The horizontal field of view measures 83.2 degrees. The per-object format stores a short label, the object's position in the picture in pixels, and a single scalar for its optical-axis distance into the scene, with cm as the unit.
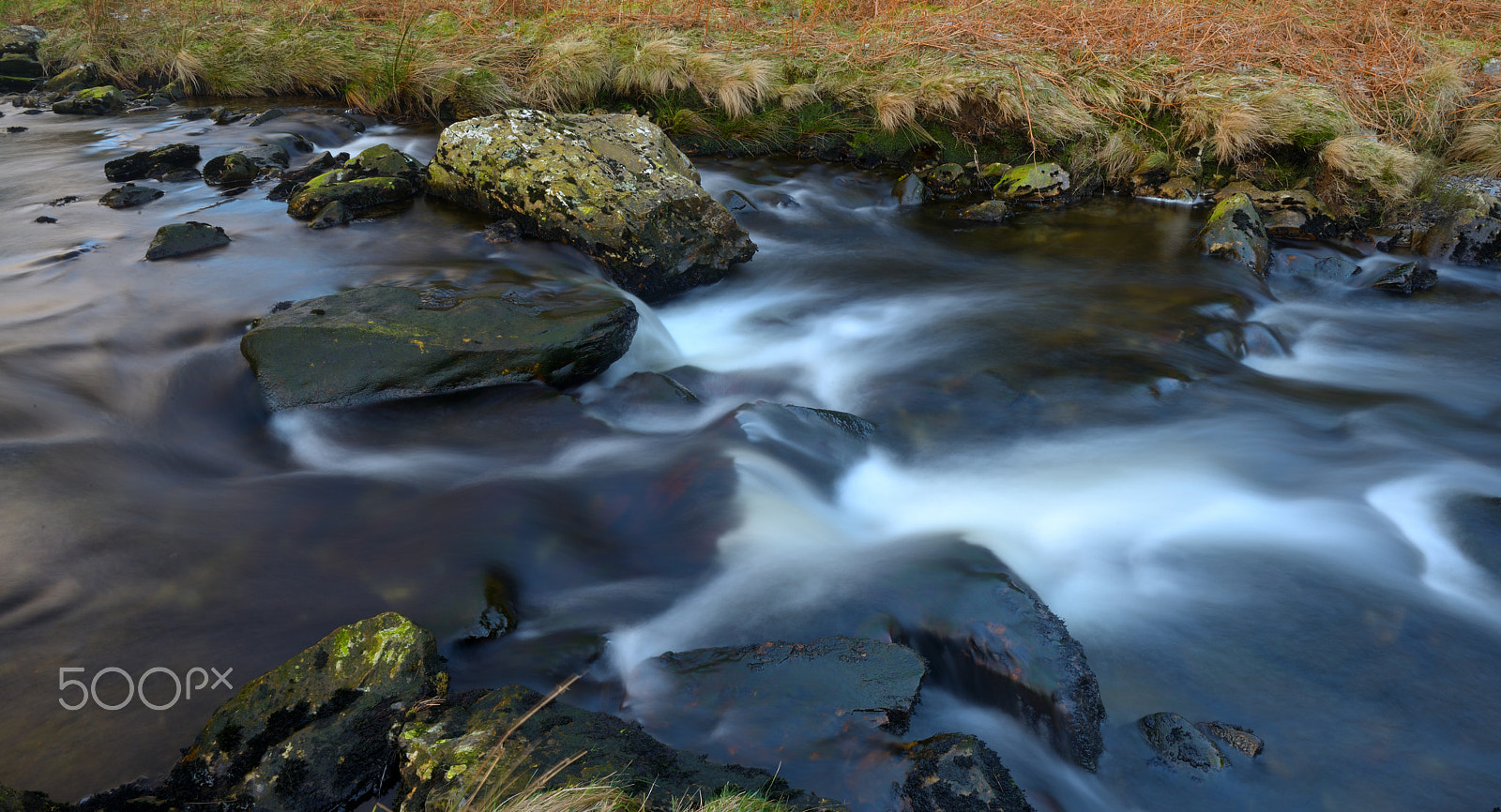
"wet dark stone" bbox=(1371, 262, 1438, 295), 729
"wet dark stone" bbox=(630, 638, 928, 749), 285
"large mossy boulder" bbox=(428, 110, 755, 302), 658
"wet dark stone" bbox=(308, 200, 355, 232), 734
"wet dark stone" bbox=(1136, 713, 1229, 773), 301
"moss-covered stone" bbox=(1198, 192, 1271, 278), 750
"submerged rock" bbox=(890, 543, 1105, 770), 308
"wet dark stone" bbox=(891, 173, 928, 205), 905
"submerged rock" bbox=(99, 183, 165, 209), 797
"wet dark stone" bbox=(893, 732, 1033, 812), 245
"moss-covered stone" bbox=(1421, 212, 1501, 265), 755
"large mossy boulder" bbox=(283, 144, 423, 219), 752
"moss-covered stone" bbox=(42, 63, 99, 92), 1295
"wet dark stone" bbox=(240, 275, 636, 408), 485
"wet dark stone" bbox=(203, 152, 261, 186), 861
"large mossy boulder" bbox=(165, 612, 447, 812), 252
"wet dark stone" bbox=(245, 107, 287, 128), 1075
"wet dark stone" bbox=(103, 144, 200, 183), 885
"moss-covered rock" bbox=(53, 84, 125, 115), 1180
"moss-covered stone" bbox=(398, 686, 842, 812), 232
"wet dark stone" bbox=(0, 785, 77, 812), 217
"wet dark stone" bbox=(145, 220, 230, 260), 665
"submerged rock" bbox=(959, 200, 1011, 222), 862
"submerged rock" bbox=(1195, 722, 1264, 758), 309
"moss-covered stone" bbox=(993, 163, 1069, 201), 892
